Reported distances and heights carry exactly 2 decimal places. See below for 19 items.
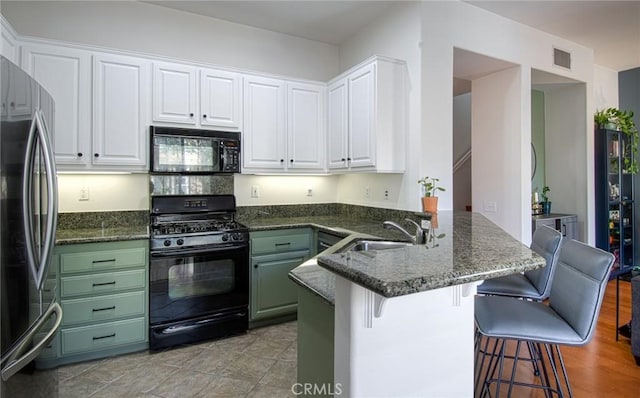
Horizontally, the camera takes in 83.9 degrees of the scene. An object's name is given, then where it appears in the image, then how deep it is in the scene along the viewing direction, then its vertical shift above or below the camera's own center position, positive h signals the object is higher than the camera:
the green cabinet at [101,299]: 2.47 -0.69
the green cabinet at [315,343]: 1.28 -0.55
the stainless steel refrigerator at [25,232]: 1.33 -0.12
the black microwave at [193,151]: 2.99 +0.46
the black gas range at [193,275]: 2.71 -0.58
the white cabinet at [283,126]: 3.41 +0.77
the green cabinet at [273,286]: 3.12 -0.74
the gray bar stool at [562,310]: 1.42 -0.49
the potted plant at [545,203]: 4.55 -0.01
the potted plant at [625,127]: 4.60 +0.99
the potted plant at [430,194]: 2.83 +0.07
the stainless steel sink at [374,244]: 2.18 -0.26
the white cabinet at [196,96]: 3.02 +0.94
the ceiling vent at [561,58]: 3.96 +1.63
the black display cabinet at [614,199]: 4.54 +0.04
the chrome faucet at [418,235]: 1.99 -0.18
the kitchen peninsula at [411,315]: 0.96 -0.37
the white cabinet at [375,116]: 3.05 +0.77
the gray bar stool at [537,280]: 1.90 -0.46
